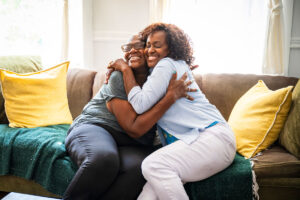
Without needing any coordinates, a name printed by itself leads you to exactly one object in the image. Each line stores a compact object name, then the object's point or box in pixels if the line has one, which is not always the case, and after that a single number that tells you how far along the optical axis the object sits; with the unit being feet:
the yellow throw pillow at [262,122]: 5.59
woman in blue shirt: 4.42
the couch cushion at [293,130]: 5.27
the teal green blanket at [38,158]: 5.21
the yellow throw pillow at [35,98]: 6.61
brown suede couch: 5.05
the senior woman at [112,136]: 4.42
